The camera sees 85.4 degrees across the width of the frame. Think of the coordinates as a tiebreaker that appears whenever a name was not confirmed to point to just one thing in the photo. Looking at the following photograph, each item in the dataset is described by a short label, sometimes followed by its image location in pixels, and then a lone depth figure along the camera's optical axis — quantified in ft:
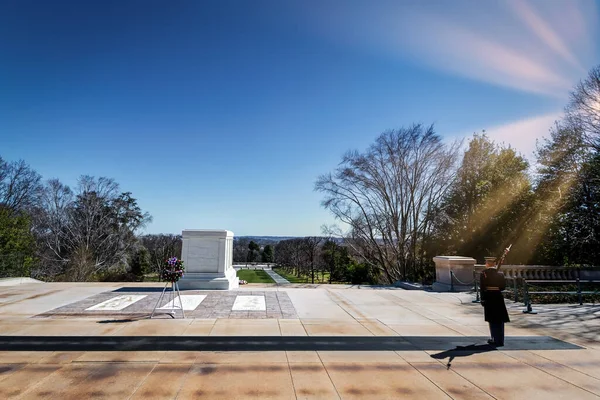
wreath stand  26.14
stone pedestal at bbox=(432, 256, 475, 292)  45.21
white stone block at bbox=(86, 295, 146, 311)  29.37
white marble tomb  42.42
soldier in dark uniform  19.69
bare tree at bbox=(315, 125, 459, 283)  70.18
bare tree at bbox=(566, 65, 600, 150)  59.52
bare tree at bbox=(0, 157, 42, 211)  96.68
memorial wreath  28.46
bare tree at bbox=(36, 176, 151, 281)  95.45
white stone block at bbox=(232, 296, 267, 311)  30.07
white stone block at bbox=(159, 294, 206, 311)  29.91
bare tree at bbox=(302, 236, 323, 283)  151.15
